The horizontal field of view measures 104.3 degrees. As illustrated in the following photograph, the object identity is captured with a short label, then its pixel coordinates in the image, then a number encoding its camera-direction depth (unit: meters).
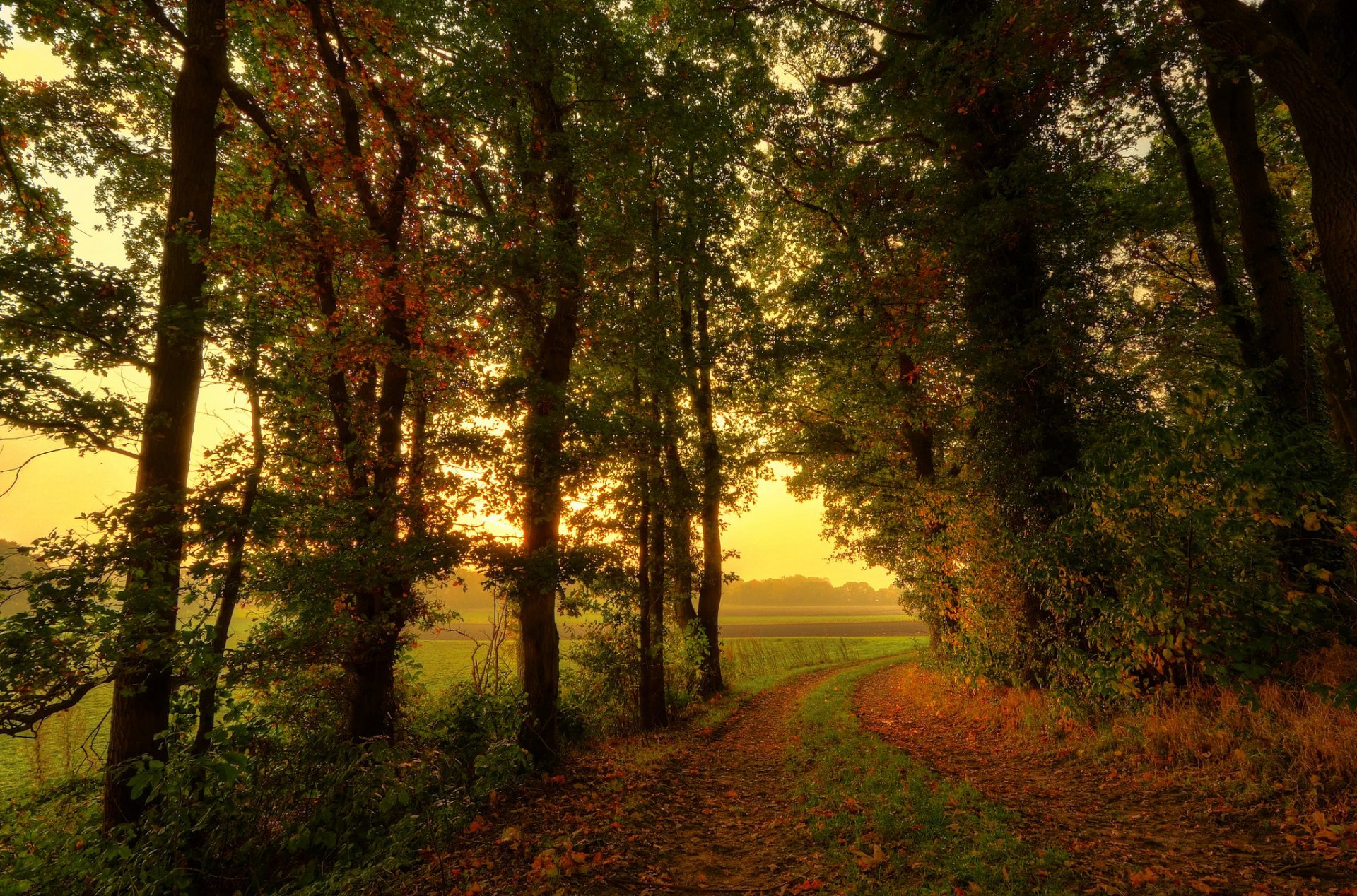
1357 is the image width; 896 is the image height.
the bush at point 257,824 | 4.75
